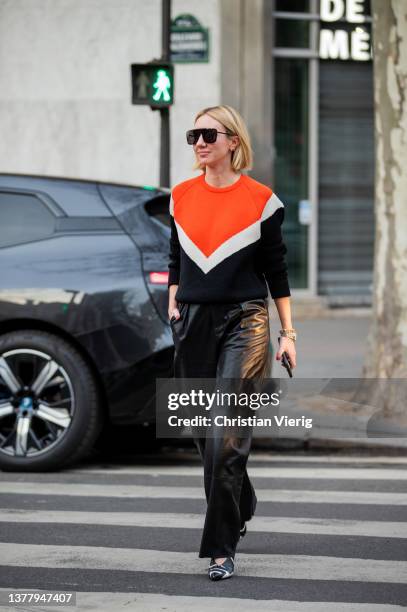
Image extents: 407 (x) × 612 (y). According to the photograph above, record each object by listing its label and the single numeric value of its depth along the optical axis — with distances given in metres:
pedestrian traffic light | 12.07
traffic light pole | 12.33
